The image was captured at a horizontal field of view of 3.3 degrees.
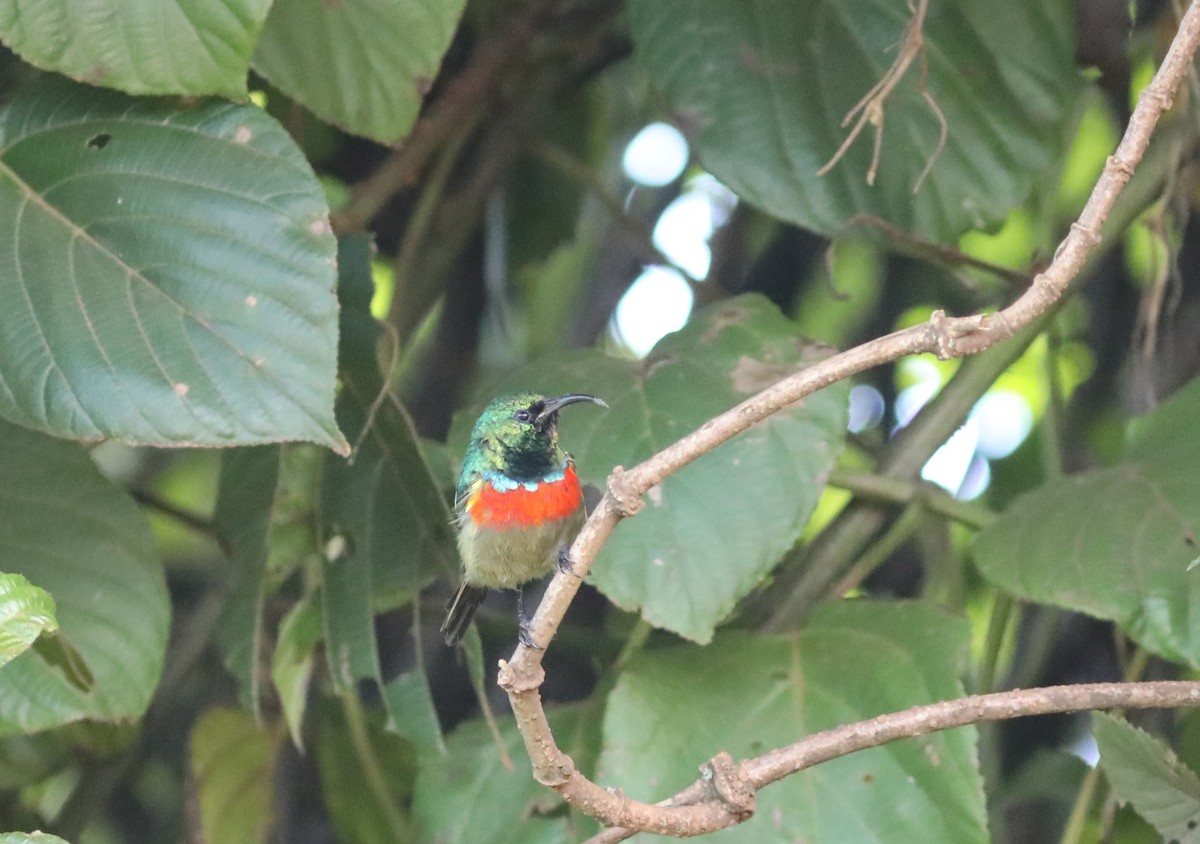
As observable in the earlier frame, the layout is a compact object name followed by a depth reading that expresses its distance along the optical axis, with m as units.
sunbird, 7.20
